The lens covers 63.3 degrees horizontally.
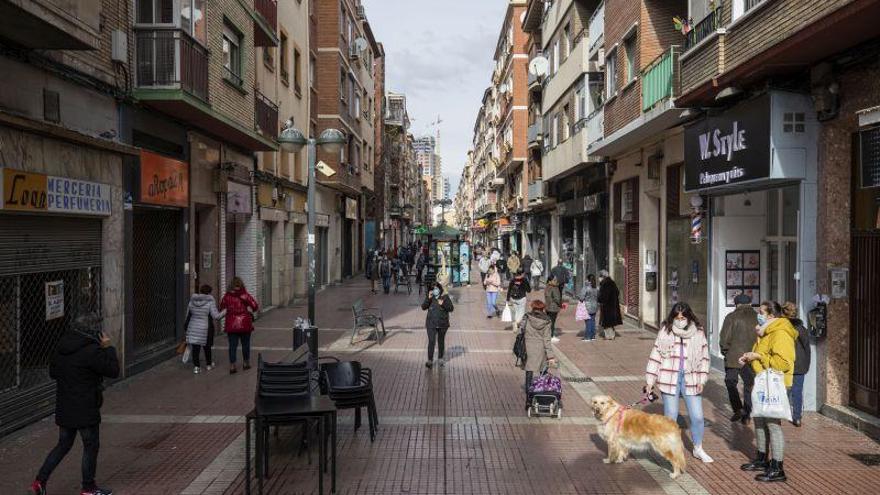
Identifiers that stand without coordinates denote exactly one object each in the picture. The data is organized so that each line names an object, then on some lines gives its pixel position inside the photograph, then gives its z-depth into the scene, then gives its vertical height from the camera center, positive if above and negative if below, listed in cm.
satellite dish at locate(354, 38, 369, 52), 3716 +1064
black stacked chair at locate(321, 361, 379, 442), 796 -163
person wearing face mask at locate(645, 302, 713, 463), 734 -126
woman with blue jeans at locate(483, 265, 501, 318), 2055 -128
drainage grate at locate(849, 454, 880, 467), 724 -224
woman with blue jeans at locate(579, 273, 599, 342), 1579 -130
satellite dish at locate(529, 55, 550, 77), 2952 +739
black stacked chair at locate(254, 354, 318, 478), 621 -141
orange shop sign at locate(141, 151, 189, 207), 1215 +114
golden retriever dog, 675 -186
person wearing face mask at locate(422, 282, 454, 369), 1246 -126
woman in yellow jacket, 671 -118
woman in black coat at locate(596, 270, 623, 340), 1579 -134
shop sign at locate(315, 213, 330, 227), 2927 +98
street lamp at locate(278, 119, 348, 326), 1232 +172
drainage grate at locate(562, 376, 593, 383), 1162 -224
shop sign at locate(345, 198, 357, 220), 3638 +183
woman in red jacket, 1177 -114
